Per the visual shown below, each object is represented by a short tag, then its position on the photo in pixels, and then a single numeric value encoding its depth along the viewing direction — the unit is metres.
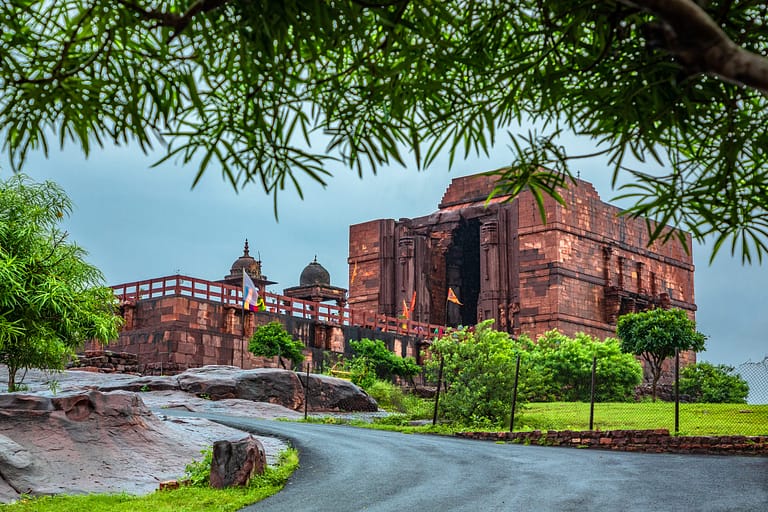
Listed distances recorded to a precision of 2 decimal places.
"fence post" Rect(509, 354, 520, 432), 18.89
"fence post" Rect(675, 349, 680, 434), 16.38
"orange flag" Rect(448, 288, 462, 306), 43.63
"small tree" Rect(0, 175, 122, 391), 14.70
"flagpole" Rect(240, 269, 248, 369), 35.00
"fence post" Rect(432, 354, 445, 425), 21.69
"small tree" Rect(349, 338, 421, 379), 36.00
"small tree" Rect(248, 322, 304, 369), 32.91
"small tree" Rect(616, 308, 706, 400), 31.93
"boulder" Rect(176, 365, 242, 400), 25.75
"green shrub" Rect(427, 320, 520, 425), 21.62
